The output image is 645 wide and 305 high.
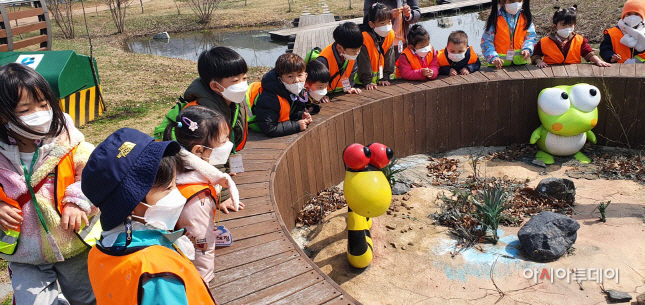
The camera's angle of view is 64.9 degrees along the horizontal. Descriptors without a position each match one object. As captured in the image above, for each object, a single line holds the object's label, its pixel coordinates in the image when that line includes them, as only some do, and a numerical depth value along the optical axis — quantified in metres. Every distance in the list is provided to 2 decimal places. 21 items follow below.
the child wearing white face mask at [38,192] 2.20
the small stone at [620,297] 3.18
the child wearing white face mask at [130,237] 1.61
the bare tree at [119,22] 17.47
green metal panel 6.12
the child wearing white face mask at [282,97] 4.22
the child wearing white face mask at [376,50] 5.43
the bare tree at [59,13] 16.38
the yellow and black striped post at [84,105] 6.36
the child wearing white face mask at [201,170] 2.30
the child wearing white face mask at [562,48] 5.81
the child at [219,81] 3.32
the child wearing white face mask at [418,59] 5.69
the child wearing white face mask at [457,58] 5.82
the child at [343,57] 4.94
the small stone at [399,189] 4.85
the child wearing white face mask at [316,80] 4.57
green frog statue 5.09
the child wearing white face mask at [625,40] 5.80
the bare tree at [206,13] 18.84
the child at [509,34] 6.01
